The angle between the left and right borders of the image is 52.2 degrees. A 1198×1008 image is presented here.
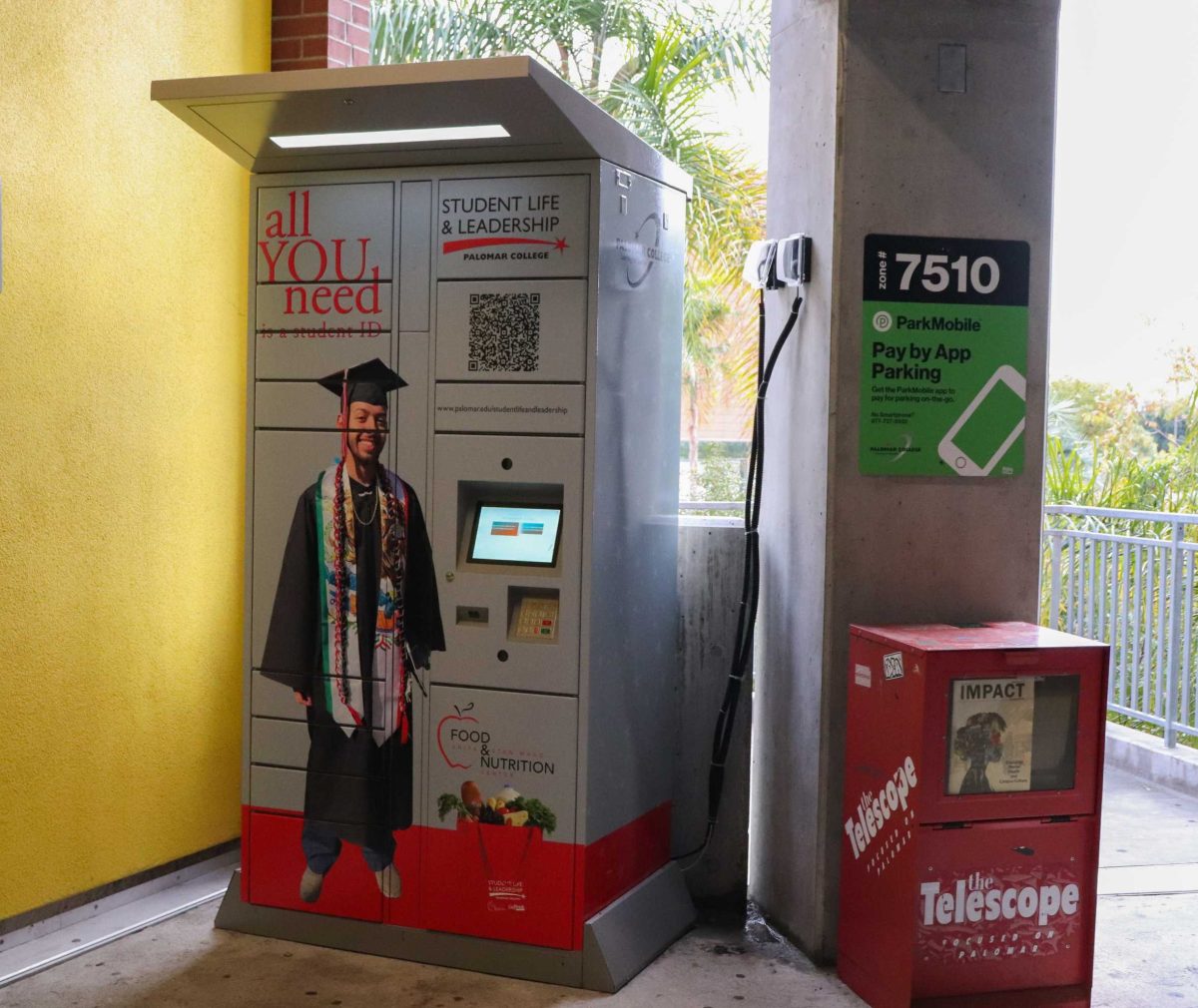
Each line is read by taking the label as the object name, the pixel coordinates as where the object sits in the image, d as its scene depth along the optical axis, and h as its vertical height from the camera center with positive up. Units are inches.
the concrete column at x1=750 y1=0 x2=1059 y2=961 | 133.2 +20.2
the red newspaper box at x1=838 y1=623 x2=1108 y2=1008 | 119.2 -34.4
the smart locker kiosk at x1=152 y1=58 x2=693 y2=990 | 131.3 -5.7
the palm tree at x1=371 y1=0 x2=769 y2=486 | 339.3 +112.2
